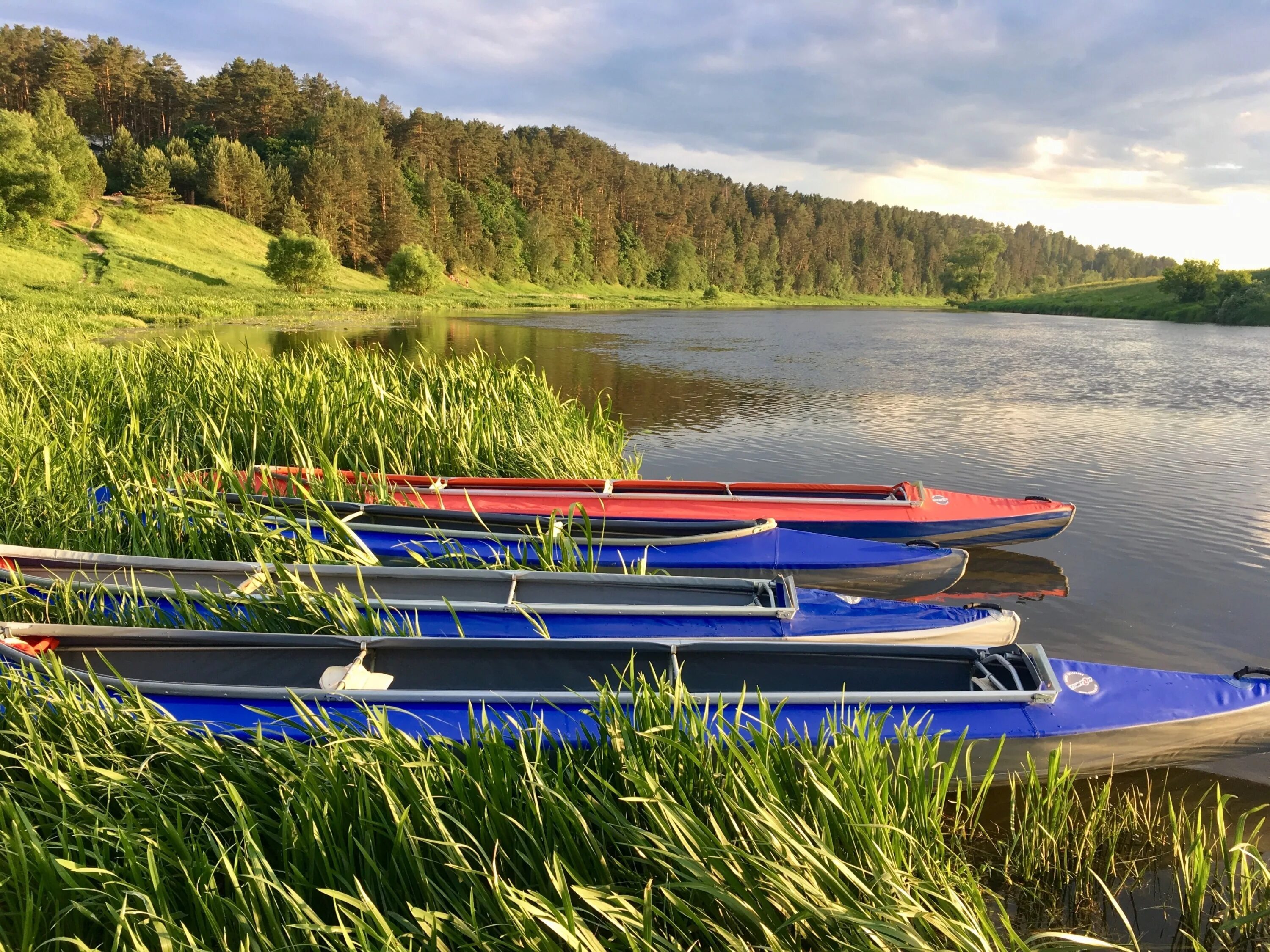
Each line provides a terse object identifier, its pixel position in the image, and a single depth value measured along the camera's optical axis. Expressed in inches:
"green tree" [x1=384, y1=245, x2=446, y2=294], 2429.9
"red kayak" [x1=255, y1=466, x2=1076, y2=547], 303.7
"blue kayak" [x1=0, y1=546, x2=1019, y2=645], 196.1
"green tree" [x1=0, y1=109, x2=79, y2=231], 1849.2
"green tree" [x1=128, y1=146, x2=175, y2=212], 2427.4
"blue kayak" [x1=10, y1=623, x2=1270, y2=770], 151.0
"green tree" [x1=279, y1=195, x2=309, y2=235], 2691.9
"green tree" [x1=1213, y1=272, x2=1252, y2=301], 2160.4
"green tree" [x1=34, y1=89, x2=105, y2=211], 2194.9
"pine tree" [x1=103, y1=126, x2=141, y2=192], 2682.1
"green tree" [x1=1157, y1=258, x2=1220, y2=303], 2364.7
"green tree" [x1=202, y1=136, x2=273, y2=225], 2704.2
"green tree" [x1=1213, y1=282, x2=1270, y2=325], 2004.2
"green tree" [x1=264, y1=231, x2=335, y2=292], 2065.7
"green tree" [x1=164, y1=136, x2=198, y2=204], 2748.5
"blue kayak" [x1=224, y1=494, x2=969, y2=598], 252.4
